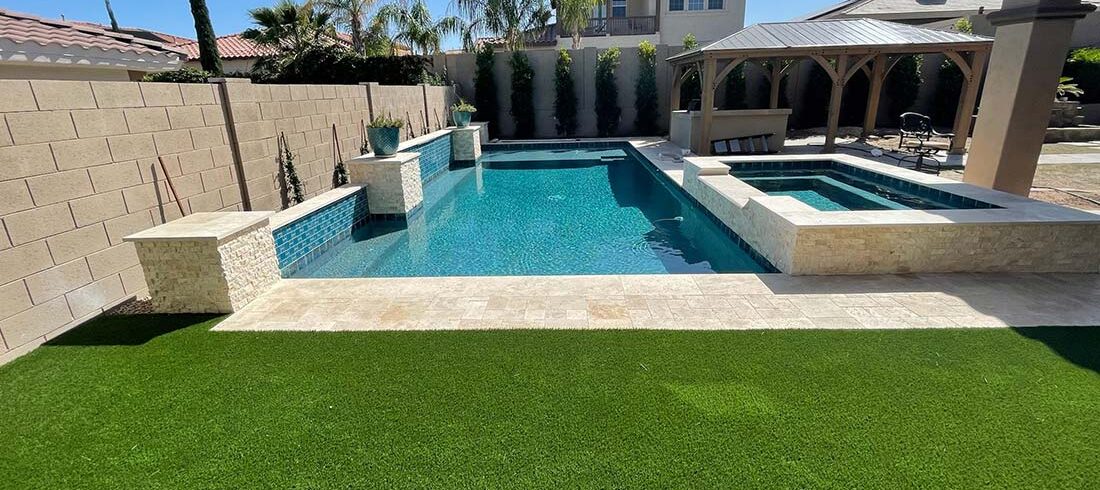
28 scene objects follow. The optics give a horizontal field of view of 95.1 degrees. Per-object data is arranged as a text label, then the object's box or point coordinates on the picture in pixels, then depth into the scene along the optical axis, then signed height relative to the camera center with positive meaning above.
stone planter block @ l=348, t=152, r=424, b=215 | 8.07 -1.17
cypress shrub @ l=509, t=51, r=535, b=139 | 17.31 +0.19
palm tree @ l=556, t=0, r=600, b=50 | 18.28 +3.09
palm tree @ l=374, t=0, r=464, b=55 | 20.09 +3.09
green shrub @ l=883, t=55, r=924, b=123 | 16.09 +0.13
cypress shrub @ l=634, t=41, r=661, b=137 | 17.20 +0.20
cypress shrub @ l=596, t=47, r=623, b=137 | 17.19 +0.11
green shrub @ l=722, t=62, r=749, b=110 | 16.73 +0.10
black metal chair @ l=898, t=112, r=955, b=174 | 10.19 -1.35
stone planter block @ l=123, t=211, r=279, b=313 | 4.13 -1.22
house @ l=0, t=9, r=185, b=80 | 5.56 +0.77
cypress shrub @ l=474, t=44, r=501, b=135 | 17.34 +0.35
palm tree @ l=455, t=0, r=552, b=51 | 18.64 +3.03
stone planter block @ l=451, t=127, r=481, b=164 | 14.50 -1.18
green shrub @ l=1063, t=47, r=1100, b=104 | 14.66 +0.31
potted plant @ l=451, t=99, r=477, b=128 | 14.43 -0.27
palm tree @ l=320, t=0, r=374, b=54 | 19.75 +3.59
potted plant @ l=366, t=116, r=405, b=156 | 8.10 -0.46
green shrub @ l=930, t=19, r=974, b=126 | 15.85 -0.21
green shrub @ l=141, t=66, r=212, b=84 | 10.80 +0.77
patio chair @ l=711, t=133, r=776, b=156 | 12.51 -1.26
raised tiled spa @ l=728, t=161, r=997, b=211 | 6.89 -1.56
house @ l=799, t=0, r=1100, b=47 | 20.75 +3.13
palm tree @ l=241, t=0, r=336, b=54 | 16.72 +2.67
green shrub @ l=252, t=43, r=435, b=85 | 17.08 +1.28
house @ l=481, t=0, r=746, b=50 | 23.27 +3.41
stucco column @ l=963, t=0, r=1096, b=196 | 6.02 -0.03
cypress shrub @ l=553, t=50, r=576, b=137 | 17.36 +0.07
